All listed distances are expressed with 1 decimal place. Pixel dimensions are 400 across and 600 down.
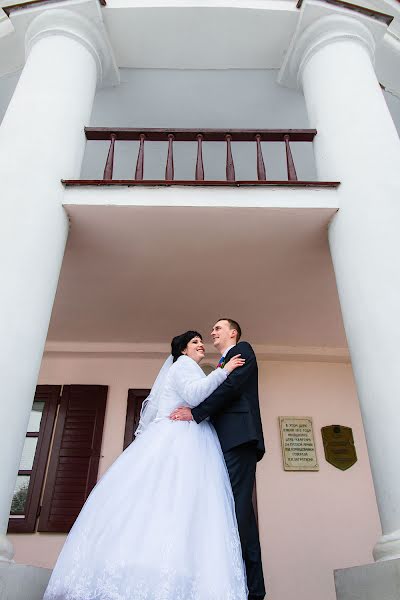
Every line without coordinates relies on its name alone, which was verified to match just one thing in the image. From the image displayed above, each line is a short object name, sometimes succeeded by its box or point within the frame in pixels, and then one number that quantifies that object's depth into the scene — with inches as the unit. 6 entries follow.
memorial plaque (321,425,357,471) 219.3
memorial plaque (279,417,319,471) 217.9
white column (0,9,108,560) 127.1
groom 104.8
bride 84.5
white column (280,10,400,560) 122.0
